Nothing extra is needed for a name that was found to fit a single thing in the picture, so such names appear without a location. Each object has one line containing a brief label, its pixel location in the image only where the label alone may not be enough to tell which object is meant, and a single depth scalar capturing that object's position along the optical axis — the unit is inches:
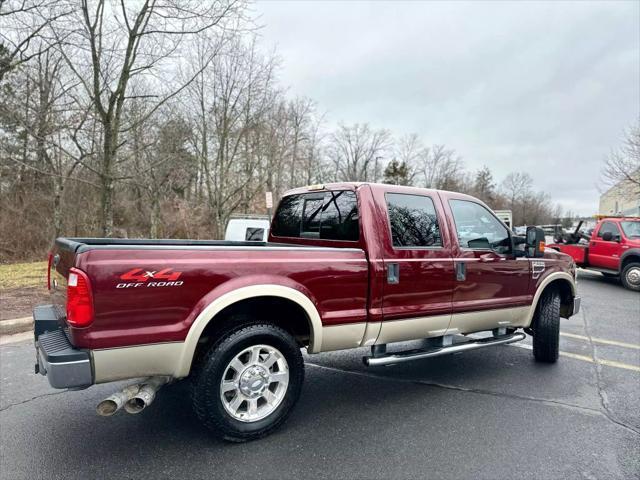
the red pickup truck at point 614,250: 442.6
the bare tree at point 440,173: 2267.5
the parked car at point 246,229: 466.6
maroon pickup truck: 99.5
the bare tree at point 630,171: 769.6
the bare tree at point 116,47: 370.3
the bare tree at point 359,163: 1884.8
